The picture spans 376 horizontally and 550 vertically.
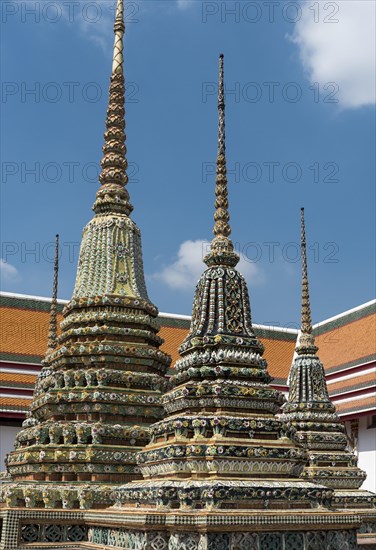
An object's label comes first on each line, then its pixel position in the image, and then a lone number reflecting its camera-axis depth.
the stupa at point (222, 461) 7.34
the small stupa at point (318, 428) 13.45
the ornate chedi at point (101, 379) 10.60
